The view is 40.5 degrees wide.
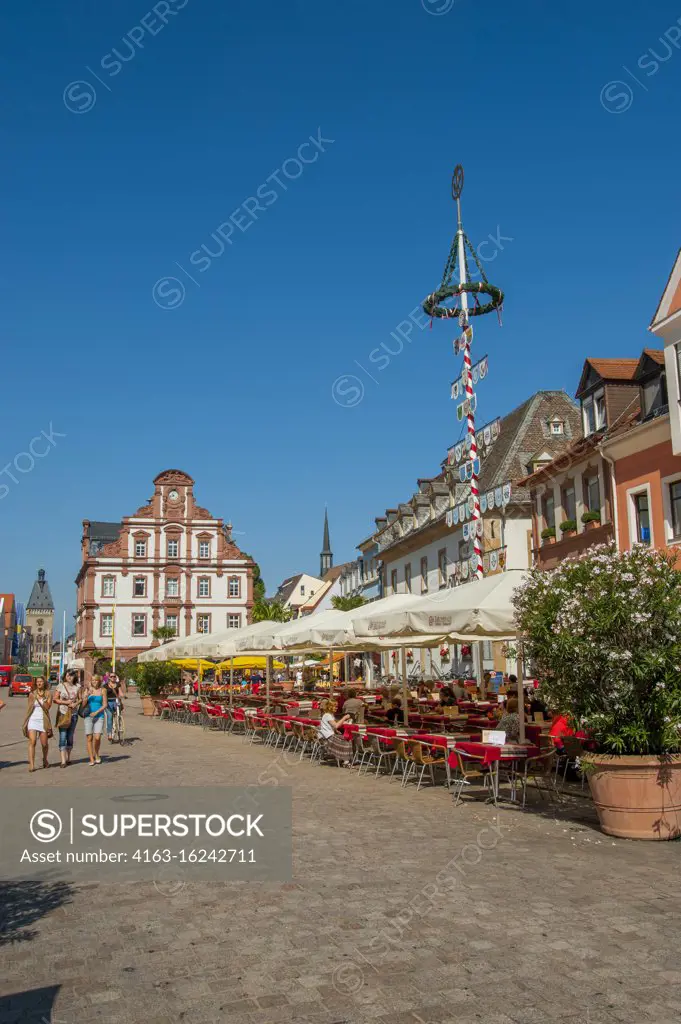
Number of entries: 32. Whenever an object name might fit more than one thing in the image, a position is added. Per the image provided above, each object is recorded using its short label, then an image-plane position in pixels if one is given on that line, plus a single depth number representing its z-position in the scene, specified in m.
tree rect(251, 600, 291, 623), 86.06
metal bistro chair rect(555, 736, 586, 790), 12.57
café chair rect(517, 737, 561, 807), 12.50
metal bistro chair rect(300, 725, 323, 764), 17.73
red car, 76.25
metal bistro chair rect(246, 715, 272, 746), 21.50
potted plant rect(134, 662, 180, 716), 42.78
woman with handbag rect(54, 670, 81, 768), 17.66
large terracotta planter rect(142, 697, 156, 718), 40.38
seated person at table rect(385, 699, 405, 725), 19.44
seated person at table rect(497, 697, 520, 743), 14.18
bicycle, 23.47
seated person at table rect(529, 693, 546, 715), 18.17
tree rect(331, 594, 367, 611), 68.28
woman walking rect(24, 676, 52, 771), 16.98
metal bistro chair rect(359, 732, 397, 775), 15.62
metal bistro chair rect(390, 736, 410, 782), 14.12
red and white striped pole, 26.44
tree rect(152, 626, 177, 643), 79.44
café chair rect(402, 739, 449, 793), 13.63
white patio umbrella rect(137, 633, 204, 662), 29.57
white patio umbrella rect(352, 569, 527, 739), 12.63
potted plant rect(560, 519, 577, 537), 31.66
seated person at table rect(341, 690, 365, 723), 18.42
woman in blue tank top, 17.72
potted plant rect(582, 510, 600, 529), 29.52
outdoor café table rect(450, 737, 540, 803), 11.97
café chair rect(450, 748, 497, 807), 12.52
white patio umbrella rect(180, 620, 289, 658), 23.56
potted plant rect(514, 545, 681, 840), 9.48
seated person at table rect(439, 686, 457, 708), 21.76
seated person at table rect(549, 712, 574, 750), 12.97
